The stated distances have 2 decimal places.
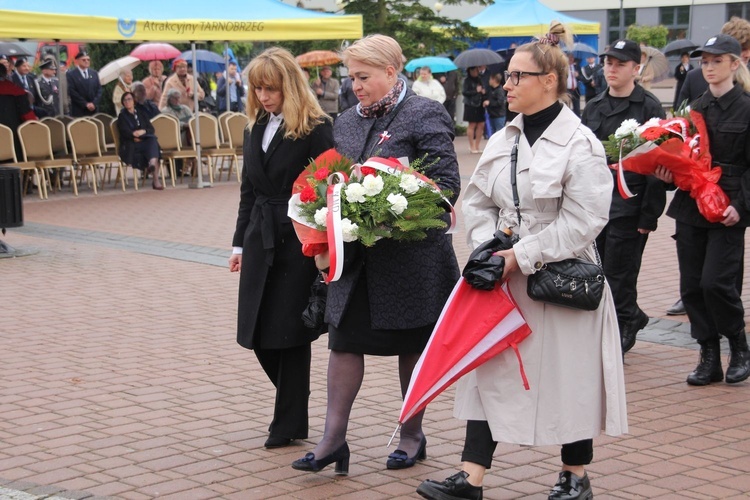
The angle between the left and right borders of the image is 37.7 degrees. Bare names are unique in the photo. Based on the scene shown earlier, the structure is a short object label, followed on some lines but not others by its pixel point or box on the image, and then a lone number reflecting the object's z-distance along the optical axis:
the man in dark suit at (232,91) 23.65
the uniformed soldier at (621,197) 6.52
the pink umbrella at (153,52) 23.67
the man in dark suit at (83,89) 18.78
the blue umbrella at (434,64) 23.78
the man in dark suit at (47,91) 19.00
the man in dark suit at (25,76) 18.48
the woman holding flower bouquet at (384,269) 4.59
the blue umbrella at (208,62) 24.53
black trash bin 10.84
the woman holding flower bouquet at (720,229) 6.17
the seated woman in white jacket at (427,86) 21.28
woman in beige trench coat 4.07
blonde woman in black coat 4.96
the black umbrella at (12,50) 18.70
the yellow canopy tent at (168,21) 14.65
